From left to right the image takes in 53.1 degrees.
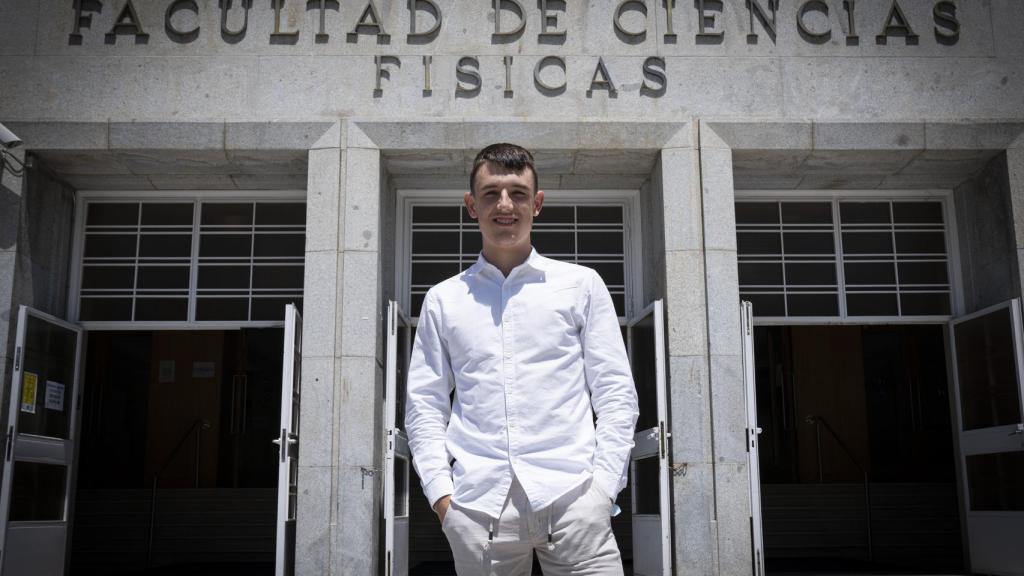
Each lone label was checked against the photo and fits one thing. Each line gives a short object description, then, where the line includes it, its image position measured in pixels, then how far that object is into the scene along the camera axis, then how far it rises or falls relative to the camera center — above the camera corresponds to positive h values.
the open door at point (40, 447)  8.12 +0.05
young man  2.59 +0.14
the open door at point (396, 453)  7.80 -0.01
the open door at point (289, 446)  7.72 +0.05
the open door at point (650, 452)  7.85 +0.00
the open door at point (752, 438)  7.84 +0.10
